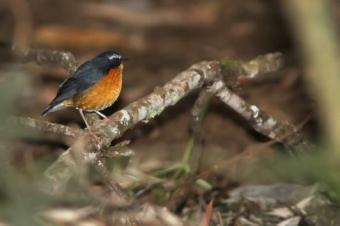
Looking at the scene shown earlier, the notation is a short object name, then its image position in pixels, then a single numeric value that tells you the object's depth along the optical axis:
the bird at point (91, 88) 12.06
